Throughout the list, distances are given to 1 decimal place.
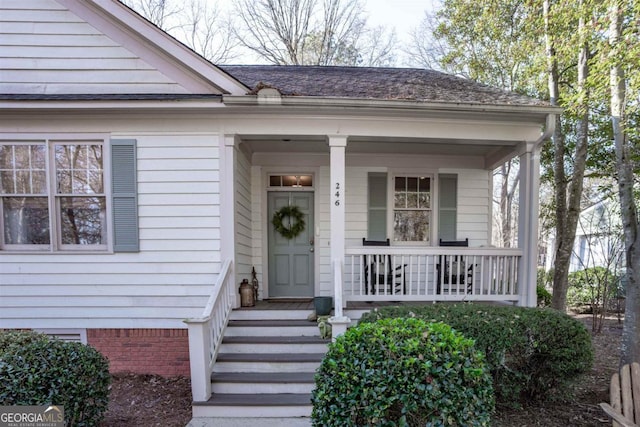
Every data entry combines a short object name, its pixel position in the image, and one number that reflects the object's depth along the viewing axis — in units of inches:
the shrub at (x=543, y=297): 327.3
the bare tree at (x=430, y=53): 450.7
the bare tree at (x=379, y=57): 521.5
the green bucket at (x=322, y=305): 170.7
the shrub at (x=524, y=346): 125.1
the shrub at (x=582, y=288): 323.1
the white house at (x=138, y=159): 164.4
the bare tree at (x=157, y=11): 500.4
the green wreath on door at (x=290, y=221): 222.5
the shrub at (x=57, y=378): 101.2
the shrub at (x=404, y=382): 75.6
